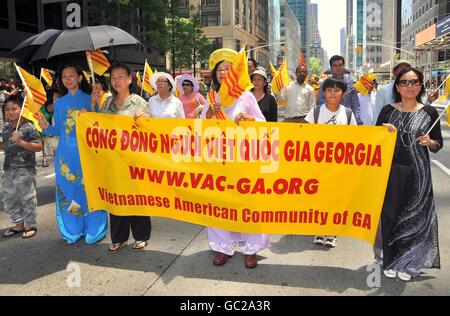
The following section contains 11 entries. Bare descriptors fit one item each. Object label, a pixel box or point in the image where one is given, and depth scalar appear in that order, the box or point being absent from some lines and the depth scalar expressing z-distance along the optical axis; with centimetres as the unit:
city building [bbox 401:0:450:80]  4532
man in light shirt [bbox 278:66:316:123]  701
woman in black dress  367
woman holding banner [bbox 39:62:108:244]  465
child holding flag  486
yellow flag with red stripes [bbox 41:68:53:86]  1041
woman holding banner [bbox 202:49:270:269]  412
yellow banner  374
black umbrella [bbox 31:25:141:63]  486
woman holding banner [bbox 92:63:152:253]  438
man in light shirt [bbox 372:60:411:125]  511
